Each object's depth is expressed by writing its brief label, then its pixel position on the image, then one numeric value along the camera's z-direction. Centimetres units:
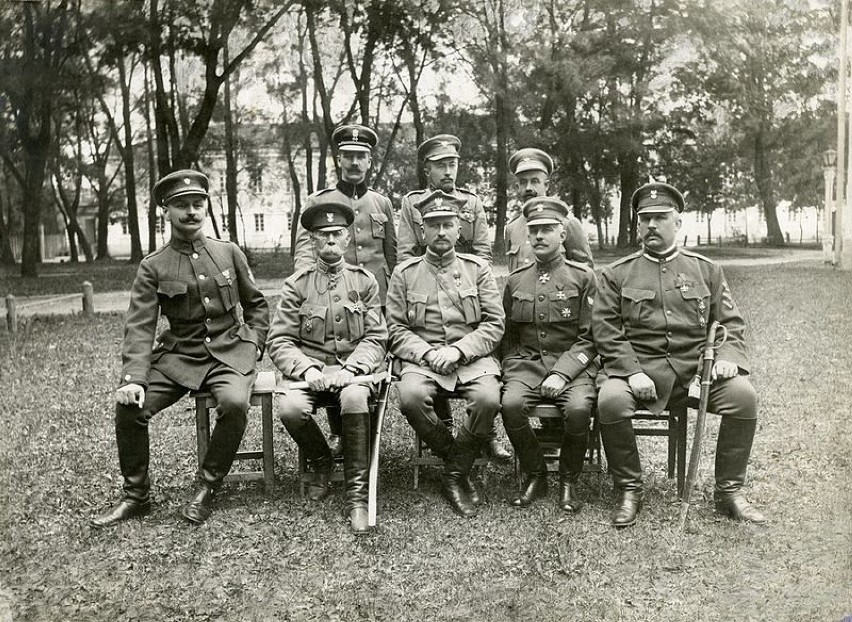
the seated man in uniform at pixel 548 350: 371
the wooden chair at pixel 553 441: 376
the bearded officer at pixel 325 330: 371
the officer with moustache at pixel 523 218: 441
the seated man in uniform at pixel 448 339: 373
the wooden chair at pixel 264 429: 383
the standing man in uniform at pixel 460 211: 443
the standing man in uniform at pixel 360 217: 448
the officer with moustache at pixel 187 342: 361
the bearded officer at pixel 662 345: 350
